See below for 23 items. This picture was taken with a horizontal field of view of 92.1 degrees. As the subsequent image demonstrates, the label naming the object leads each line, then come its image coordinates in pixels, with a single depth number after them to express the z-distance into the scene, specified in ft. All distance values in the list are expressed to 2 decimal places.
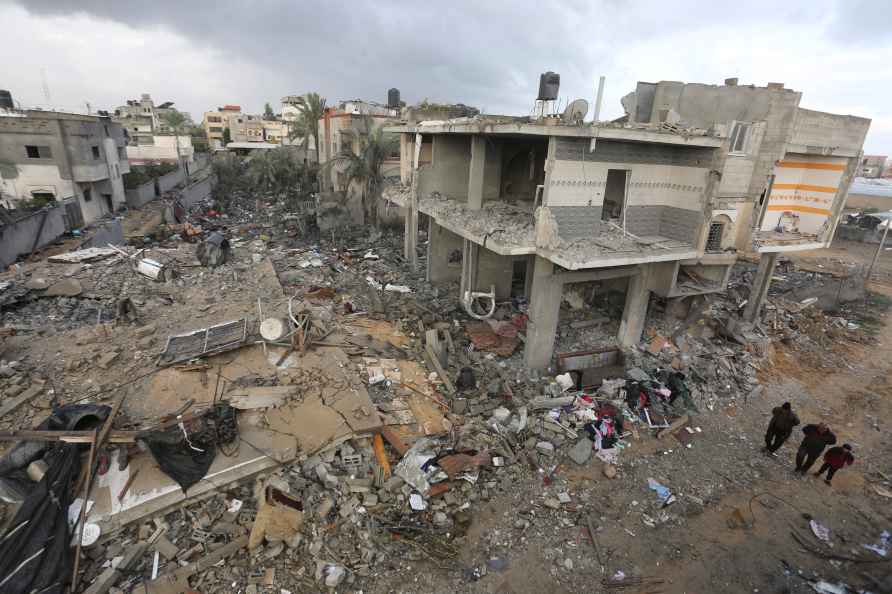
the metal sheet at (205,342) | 31.35
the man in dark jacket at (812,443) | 28.30
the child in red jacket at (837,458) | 28.12
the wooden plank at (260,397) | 27.66
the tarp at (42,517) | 17.60
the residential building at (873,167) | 199.69
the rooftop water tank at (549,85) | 39.52
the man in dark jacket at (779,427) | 30.09
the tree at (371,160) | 67.77
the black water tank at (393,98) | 106.73
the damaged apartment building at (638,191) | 33.32
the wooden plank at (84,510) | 18.72
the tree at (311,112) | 92.27
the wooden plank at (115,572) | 18.58
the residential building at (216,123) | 225.56
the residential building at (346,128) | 78.40
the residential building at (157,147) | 146.60
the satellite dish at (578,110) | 32.86
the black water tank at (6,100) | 96.09
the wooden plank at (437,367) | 34.63
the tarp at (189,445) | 22.13
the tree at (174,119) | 216.74
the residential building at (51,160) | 75.72
